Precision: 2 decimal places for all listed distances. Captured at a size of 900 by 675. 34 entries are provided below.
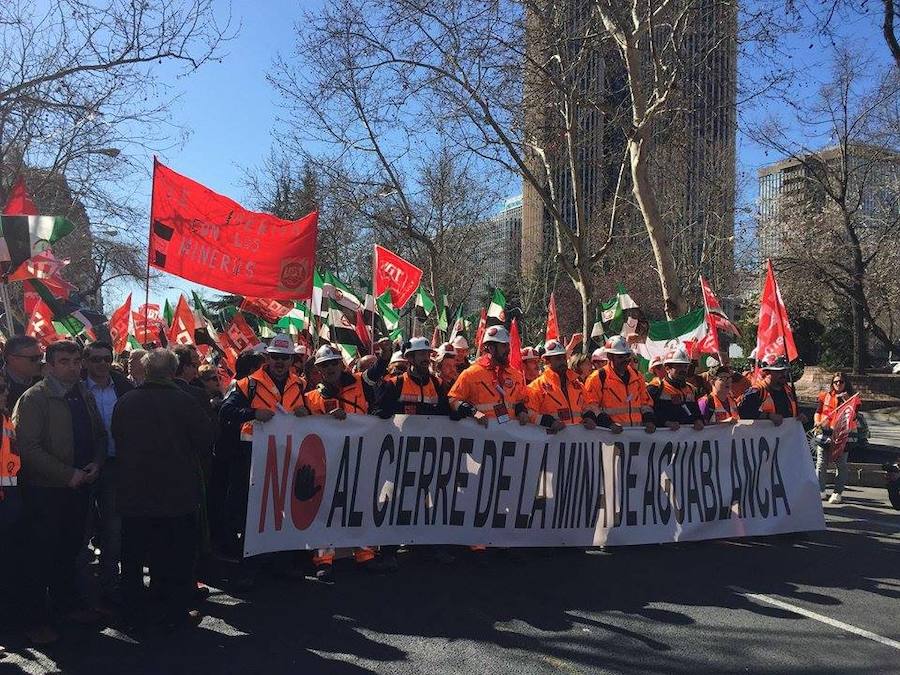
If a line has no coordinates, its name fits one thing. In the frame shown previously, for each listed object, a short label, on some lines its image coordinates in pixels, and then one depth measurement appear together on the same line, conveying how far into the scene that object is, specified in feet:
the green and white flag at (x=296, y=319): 42.65
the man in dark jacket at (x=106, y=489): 18.42
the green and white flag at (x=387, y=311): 40.01
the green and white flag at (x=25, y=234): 25.07
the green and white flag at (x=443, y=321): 49.60
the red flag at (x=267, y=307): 44.34
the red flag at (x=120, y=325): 50.06
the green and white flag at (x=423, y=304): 48.21
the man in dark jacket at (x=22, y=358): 17.25
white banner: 20.03
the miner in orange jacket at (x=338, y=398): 20.89
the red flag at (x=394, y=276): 40.57
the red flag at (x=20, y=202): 28.33
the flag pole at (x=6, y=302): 24.94
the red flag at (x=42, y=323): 37.86
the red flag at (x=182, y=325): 42.98
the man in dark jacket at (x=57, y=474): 15.61
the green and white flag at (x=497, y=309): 42.19
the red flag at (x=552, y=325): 42.47
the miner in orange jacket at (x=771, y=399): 26.99
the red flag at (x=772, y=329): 29.25
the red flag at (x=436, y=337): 52.45
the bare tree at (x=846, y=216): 81.20
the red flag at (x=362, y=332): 41.60
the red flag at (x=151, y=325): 52.19
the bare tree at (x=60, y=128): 39.52
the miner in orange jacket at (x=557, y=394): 24.63
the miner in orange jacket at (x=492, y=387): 23.02
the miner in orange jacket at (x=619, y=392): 25.14
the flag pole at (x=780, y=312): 29.07
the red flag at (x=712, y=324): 34.37
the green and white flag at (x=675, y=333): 35.29
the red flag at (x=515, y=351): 37.42
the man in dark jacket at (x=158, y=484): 16.01
